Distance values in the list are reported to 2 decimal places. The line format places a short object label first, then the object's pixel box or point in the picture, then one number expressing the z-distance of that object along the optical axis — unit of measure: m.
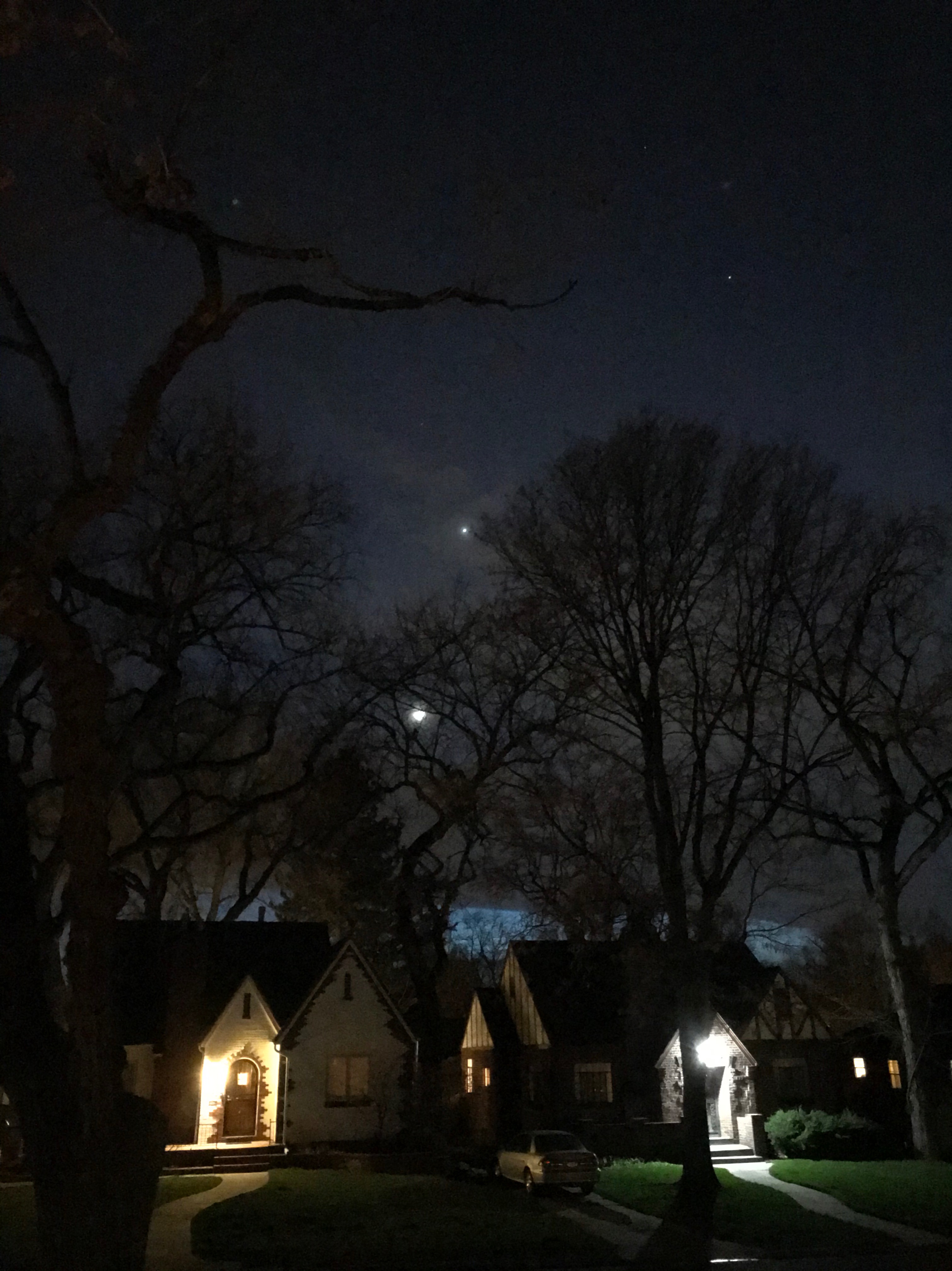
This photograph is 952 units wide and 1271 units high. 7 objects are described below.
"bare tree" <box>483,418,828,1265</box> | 20.22
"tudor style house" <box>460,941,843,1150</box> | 34.16
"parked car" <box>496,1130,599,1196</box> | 22.92
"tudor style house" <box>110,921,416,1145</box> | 31.52
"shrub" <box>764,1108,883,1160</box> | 30.25
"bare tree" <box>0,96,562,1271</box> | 8.64
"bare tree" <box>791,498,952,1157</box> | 23.97
